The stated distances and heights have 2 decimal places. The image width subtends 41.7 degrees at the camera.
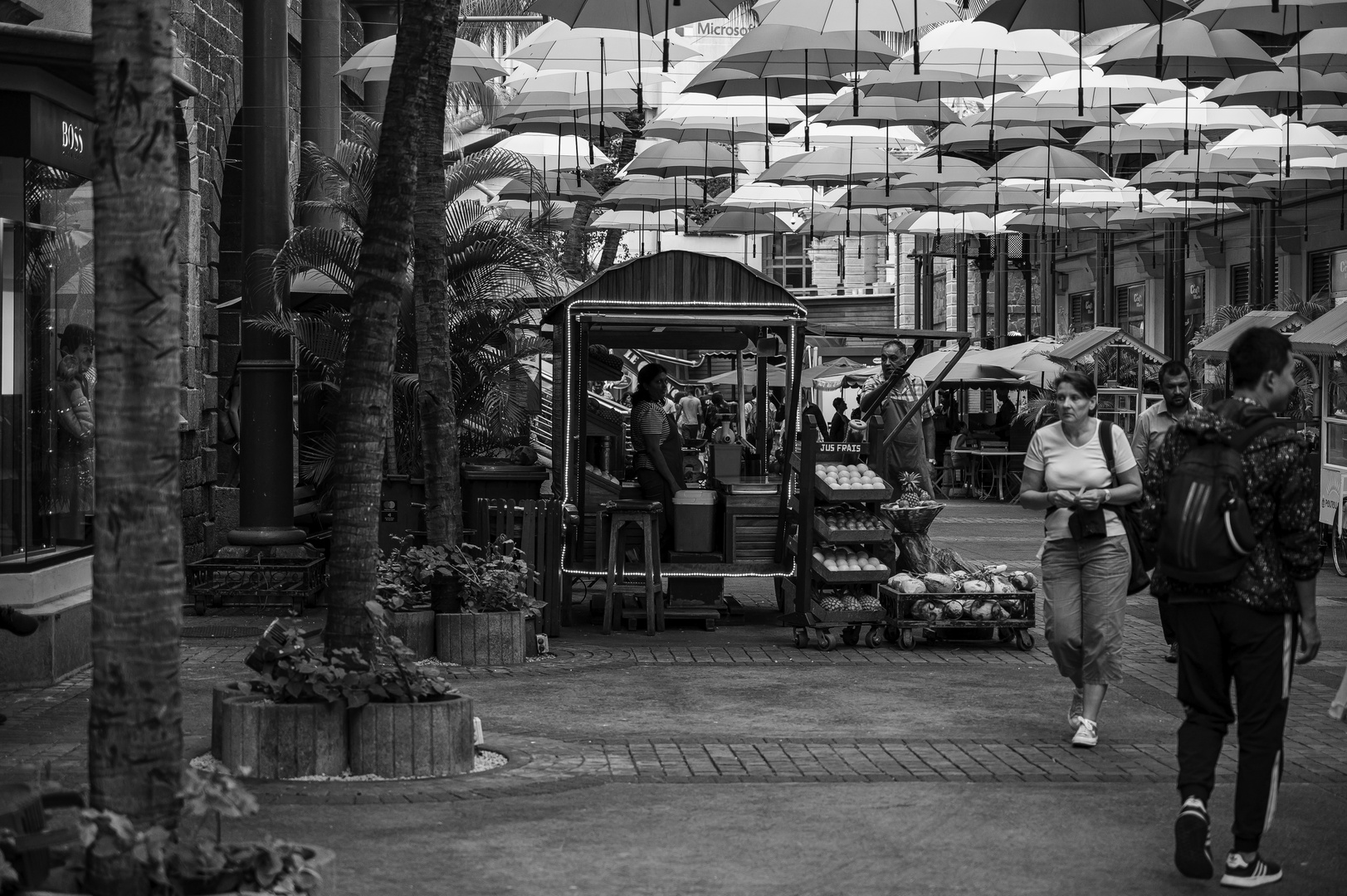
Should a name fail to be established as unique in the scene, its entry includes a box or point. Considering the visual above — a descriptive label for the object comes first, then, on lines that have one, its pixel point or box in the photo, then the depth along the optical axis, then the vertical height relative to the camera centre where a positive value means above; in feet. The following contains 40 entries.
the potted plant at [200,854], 13.65 -3.50
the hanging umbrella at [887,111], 69.41 +12.26
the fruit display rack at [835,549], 40.09 -3.18
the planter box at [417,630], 35.81 -4.41
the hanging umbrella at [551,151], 78.54 +11.78
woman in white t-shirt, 27.76 -2.03
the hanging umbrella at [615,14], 56.34 +12.84
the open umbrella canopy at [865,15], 54.80 +12.61
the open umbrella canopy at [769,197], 89.97 +11.19
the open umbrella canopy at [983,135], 76.33 +12.30
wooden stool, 42.04 -3.15
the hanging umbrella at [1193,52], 58.44 +12.36
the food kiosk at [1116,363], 93.09 +2.94
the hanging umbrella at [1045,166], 76.74 +10.91
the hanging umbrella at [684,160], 78.59 +11.36
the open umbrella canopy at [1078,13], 52.01 +12.02
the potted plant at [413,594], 35.99 -3.75
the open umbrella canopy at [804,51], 56.75 +12.26
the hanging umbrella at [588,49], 65.16 +13.66
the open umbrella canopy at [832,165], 77.92 +11.07
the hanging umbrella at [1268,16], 52.03 +12.04
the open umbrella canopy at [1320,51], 55.83 +12.00
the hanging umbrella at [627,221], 99.35 +11.05
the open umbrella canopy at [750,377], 94.75 +2.55
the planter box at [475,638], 36.17 -4.61
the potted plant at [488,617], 36.19 -4.20
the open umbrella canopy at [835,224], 105.40 +11.66
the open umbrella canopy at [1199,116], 68.03 +11.66
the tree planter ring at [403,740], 24.43 -4.53
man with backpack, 19.63 -1.87
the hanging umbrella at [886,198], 87.86 +10.86
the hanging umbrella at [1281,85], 63.46 +12.13
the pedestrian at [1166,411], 39.81 +0.10
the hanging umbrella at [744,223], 101.09 +11.16
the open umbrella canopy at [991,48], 60.34 +12.66
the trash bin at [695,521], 44.60 -2.69
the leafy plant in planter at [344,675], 24.38 -3.65
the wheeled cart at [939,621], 39.88 -4.65
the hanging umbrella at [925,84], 63.46 +12.31
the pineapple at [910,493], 45.37 -2.07
